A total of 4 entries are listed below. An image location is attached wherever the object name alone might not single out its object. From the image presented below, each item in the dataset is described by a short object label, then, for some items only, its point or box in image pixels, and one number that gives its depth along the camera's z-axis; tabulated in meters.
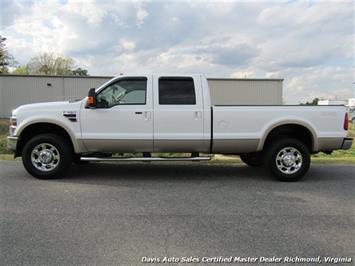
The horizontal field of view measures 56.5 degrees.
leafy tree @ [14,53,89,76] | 57.62
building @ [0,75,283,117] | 30.53
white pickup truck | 6.49
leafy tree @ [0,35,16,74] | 42.78
